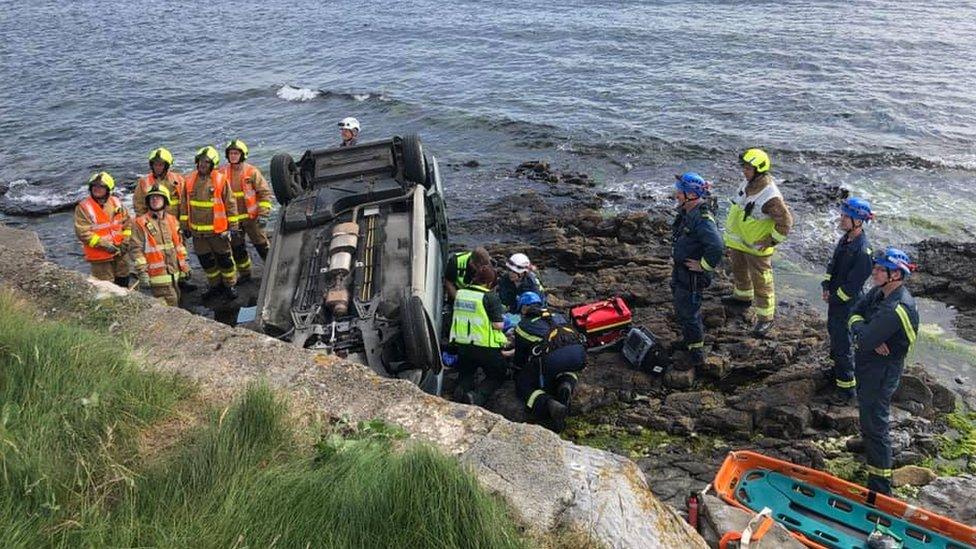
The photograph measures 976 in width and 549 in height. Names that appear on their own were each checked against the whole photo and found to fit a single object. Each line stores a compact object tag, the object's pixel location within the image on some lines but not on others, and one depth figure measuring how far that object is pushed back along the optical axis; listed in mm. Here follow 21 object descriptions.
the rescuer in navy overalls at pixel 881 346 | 5633
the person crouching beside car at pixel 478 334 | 6934
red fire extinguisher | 4918
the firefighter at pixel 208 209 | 9188
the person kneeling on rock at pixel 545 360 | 6832
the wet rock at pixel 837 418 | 6727
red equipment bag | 7980
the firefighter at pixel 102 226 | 8211
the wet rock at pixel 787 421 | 6734
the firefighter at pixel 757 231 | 7926
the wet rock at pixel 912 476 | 6051
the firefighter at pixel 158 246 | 8227
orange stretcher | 5184
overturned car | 6523
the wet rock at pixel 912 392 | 7074
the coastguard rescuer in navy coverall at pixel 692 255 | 7441
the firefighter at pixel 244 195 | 9438
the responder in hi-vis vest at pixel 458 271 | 8188
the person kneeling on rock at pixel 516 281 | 7730
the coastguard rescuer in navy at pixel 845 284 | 6789
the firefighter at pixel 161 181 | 8875
